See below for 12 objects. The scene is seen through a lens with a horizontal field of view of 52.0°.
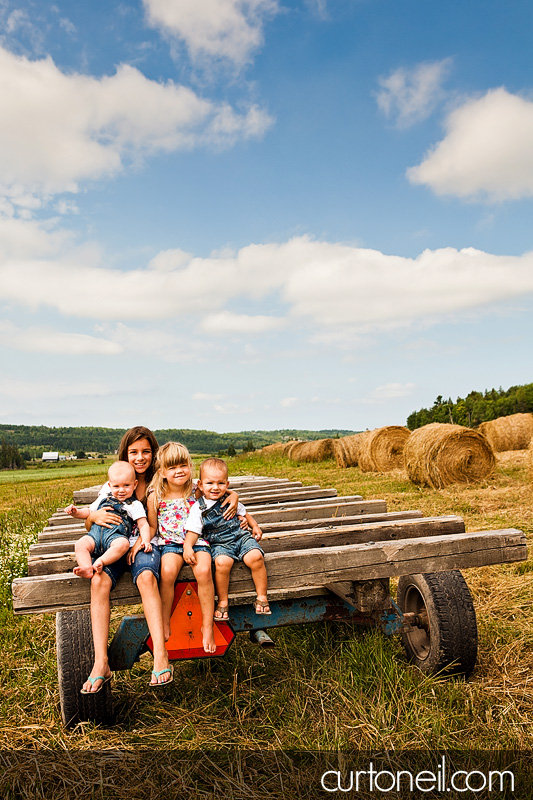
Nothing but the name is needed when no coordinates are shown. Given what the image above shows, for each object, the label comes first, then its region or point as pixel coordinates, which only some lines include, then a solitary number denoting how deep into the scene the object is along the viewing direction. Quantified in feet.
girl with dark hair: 8.29
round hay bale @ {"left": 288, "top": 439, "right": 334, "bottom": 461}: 81.30
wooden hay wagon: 8.71
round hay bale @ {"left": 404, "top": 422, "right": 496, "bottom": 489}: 39.63
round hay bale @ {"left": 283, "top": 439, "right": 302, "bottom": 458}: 94.63
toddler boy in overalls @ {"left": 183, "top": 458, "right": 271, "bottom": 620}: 8.61
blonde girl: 8.67
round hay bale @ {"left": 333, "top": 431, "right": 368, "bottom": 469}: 66.28
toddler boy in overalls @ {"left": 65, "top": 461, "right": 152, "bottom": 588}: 8.62
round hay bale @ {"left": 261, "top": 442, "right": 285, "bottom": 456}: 108.26
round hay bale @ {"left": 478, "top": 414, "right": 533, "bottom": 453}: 72.02
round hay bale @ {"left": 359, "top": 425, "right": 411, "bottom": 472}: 53.98
